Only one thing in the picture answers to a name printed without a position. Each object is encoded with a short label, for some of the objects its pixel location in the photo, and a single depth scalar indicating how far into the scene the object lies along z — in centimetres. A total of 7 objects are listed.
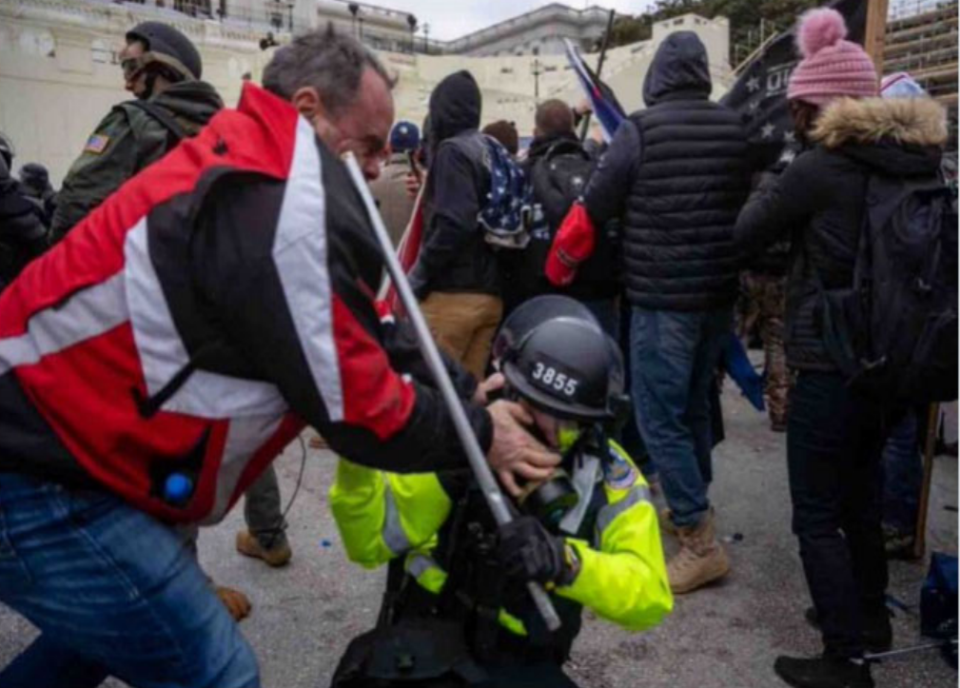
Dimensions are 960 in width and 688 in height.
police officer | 182
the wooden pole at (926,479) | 361
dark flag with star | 381
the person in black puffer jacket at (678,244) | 342
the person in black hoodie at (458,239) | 413
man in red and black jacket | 147
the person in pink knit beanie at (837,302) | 268
